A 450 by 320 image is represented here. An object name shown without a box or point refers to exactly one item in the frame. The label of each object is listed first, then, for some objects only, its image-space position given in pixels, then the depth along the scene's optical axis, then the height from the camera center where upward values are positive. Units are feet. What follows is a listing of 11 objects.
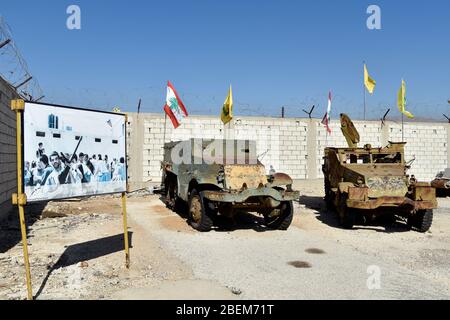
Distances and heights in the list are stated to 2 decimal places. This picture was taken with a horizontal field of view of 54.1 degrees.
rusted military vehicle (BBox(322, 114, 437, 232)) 28.68 -2.34
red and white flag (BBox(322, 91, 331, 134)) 58.18 +4.94
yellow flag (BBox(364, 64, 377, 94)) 57.36 +9.50
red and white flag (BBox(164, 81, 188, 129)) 47.75 +5.27
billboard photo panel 15.66 +0.14
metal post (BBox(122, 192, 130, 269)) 19.05 -3.96
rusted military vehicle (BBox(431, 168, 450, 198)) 49.49 -3.28
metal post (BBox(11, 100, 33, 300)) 14.75 -0.48
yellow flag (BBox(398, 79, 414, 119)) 57.21 +7.18
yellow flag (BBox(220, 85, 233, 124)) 50.32 +5.30
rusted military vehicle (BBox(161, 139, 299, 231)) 27.71 -1.98
